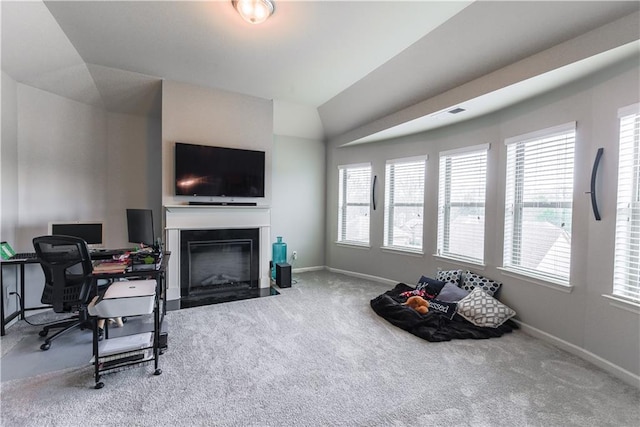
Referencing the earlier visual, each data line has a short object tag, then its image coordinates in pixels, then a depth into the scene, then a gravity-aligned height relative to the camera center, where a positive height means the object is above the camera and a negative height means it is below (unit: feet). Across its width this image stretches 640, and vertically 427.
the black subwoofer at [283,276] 14.69 -3.74
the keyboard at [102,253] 10.62 -1.98
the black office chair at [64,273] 8.12 -2.16
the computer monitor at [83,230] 10.49 -1.09
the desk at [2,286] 9.06 -2.87
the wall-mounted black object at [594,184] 7.71 +0.70
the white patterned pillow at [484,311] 9.85 -3.69
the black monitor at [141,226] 10.37 -0.93
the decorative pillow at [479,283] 10.85 -3.05
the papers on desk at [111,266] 7.76 -1.90
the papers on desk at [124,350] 7.07 -3.87
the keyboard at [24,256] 9.59 -1.91
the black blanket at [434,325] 9.29 -4.17
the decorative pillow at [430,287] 12.12 -3.55
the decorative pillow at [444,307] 10.46 -3.85
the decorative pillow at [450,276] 12.21 -3.08
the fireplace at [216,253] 12.66 -2.45
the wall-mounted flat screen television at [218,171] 12.55 +1.55
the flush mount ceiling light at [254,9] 7.55 +5.40
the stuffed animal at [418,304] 10.72 -3.83
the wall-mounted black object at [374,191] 16.15 +0.87
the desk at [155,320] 6.72 -3.08
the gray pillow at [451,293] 11.02 -3.45
